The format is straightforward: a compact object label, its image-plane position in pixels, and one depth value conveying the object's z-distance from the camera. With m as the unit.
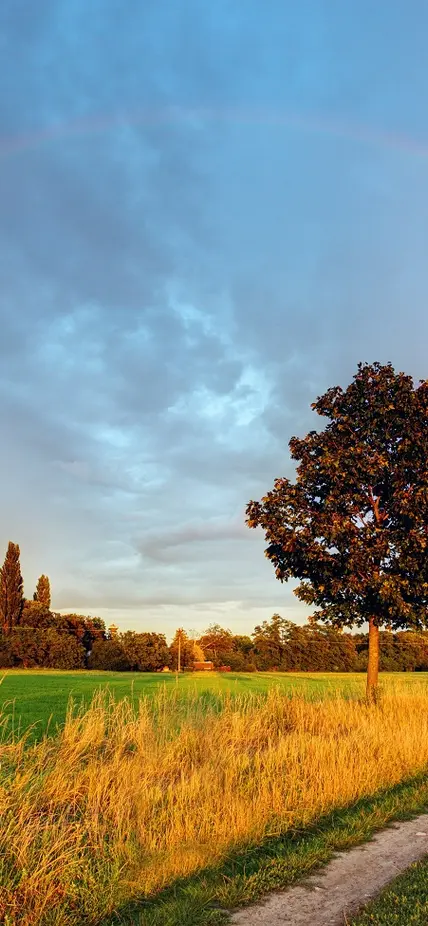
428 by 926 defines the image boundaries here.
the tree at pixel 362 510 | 14.72
